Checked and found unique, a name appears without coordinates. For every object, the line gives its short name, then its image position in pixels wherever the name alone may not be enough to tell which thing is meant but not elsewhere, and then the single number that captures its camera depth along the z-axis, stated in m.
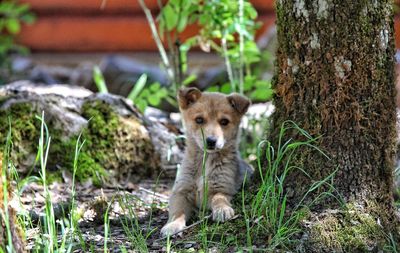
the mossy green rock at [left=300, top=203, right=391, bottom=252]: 7.88
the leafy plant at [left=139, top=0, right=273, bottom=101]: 12.70
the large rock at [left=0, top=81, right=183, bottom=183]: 11.36
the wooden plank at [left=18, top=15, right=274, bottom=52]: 24.61
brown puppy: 9.57
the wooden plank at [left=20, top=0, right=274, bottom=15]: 24.31
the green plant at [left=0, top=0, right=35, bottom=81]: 21.97
